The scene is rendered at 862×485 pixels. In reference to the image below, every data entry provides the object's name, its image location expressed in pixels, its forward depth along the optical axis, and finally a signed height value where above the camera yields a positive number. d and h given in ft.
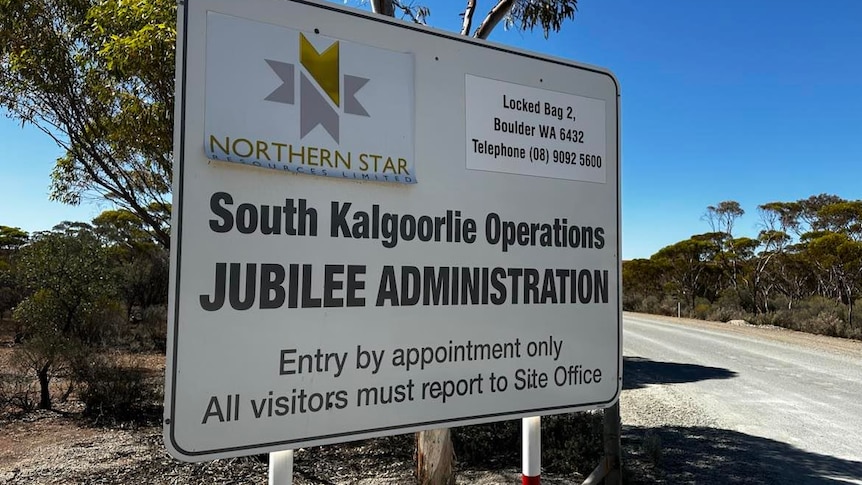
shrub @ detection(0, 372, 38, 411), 25.23 -5.87
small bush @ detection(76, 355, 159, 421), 24.07 -5.47
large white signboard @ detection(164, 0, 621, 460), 4.58 +0.37
